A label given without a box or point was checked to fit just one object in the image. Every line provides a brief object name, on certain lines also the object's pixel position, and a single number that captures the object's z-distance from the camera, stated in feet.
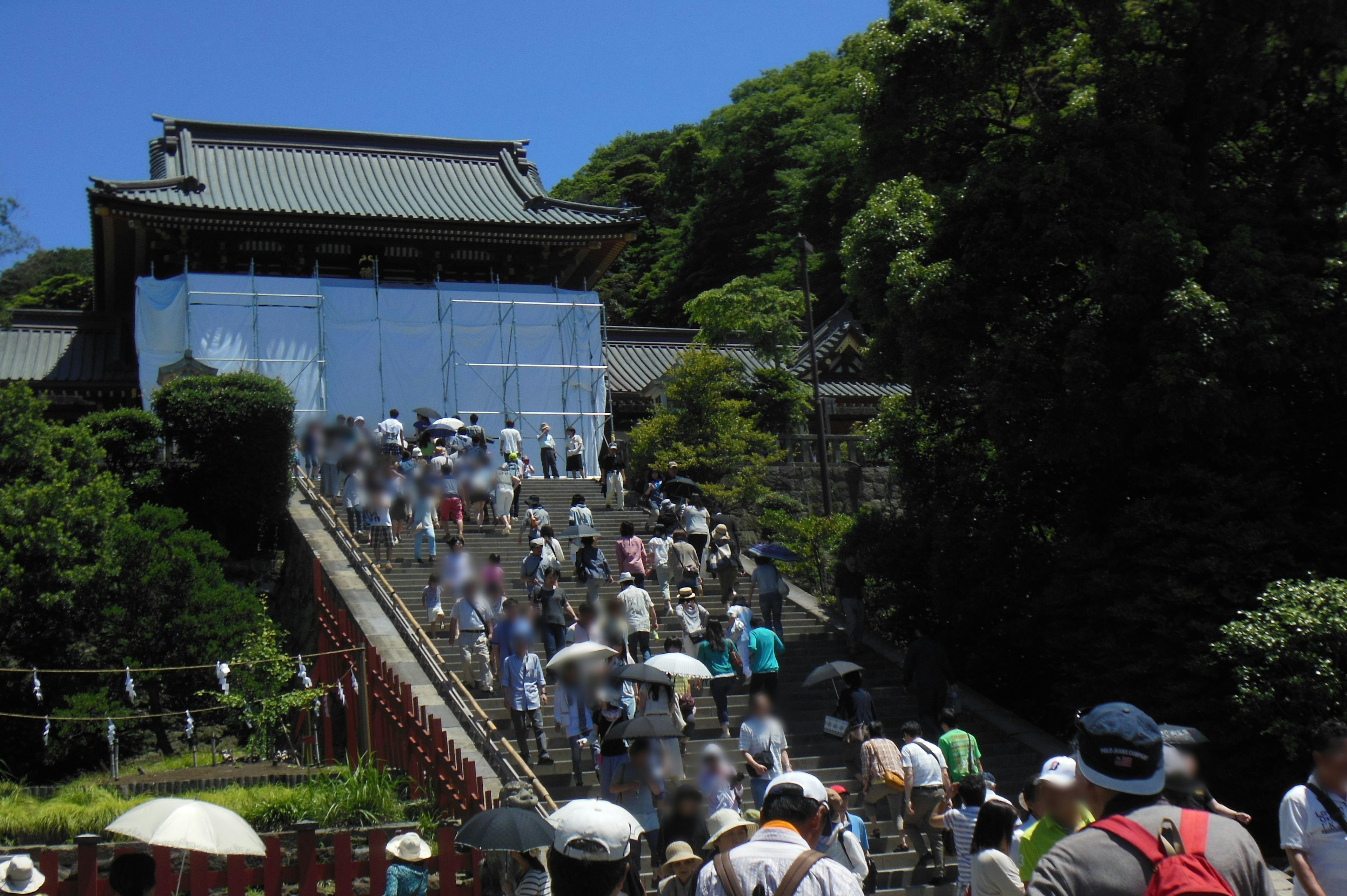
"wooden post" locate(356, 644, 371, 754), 43.80
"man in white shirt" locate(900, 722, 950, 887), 32.30
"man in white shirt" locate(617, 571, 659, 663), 44.32
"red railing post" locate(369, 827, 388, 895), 27.40
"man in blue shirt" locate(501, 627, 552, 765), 39.52
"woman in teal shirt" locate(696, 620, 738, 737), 41.68
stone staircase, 35.47
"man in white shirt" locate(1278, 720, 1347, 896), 17.06
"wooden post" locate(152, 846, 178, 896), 25.85
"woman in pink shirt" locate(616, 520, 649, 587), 55.35
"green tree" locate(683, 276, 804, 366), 95.50
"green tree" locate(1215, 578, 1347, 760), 38.04
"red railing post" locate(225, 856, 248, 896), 26.12
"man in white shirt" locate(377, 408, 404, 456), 67.97
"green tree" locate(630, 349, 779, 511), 82.99
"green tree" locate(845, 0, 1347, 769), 43.52
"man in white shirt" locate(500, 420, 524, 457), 77.61
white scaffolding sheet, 86.17
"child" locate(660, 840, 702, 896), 21.31
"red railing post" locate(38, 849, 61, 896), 25.34
